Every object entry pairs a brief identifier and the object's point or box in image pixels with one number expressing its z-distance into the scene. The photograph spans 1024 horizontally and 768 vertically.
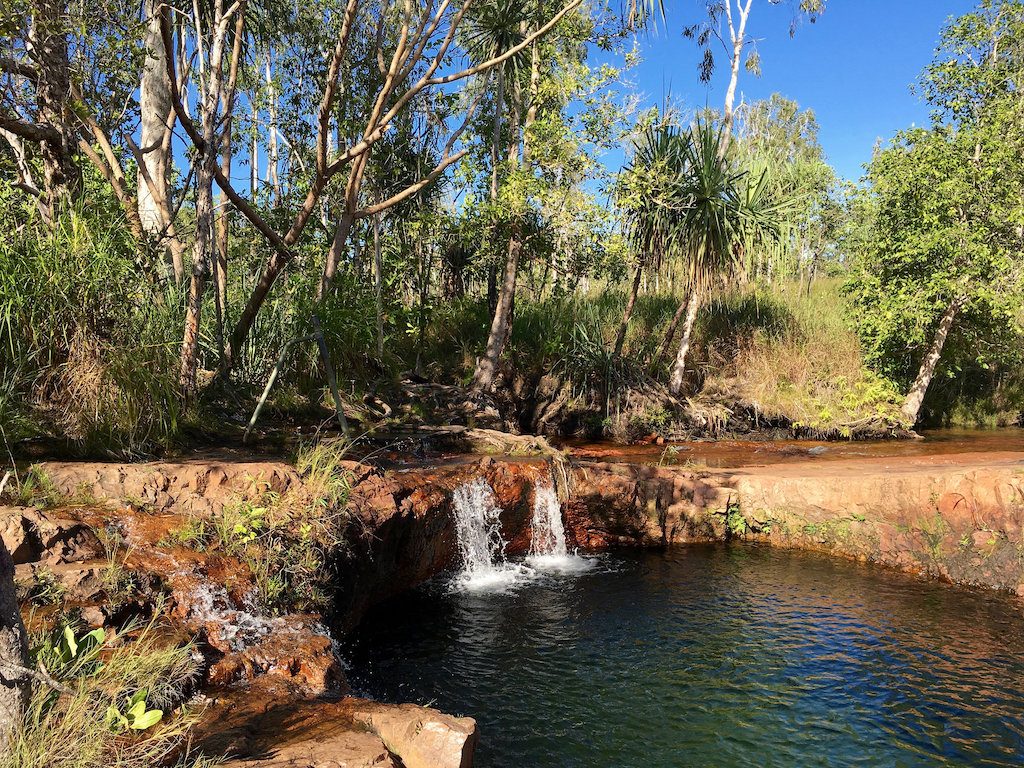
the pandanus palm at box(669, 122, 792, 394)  12.17
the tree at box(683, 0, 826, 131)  15.46
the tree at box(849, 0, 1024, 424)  11.36
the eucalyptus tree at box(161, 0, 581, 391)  6.30
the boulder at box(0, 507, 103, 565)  4.12
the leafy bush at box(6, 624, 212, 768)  2.42
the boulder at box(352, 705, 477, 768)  3.21
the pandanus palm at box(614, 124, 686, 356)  11.71
